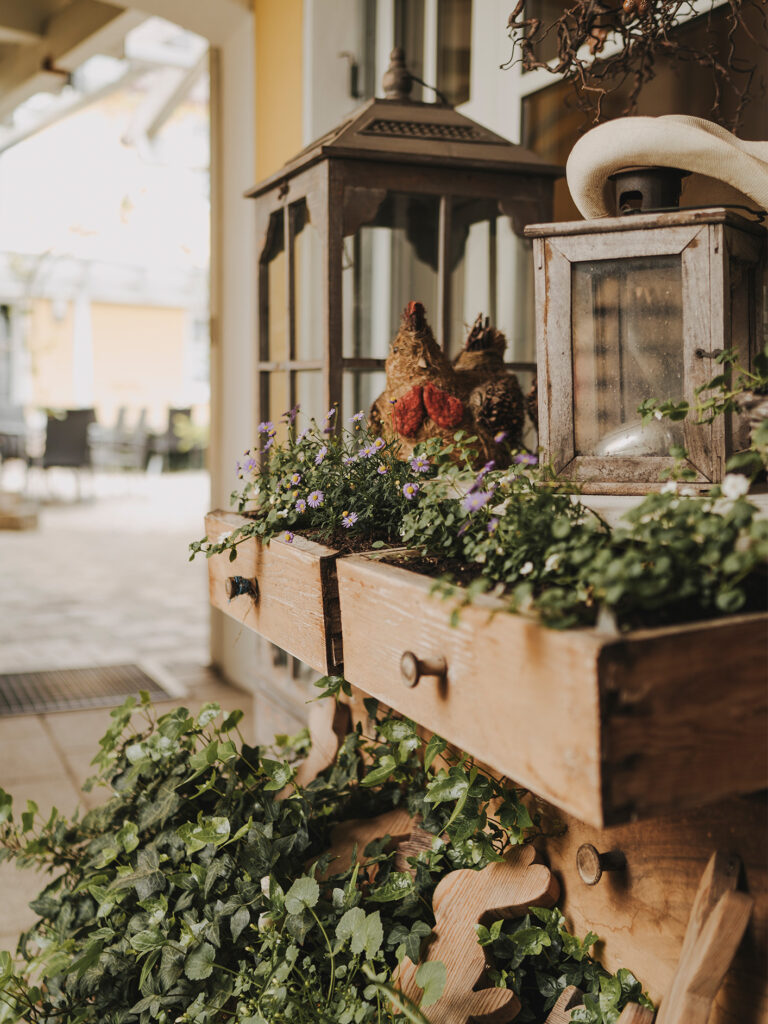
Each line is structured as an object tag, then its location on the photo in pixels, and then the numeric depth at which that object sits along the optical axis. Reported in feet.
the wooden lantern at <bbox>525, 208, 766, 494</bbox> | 3.28
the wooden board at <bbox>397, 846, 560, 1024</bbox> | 3.38
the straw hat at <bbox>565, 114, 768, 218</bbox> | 3.39
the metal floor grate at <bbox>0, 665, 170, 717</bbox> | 10.48
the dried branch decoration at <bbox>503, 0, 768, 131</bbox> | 4.19
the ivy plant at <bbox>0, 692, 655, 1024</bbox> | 3.62
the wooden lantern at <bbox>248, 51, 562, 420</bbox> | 5.35
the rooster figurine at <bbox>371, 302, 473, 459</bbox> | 4.59
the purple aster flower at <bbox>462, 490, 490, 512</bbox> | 2.91
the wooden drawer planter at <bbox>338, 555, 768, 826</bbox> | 2.15
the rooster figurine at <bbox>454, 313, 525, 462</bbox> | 4.72
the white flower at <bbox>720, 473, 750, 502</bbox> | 2.47
